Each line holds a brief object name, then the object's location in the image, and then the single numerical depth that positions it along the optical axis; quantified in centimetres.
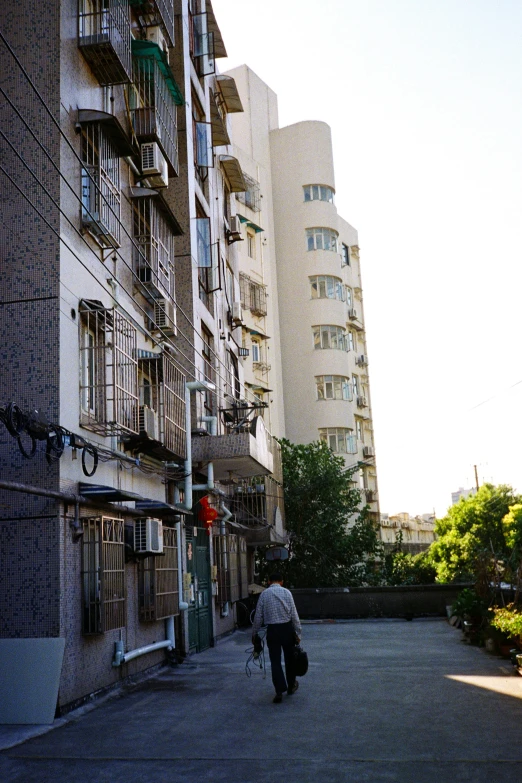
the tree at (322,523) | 3114
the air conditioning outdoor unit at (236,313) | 2533
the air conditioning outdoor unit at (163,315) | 1546
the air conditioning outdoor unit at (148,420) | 1326
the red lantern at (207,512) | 1748
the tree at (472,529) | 3662
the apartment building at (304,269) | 4109
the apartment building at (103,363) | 1027
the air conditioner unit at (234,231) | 2592
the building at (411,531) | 5794
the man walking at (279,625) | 1044
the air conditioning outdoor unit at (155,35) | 1680
